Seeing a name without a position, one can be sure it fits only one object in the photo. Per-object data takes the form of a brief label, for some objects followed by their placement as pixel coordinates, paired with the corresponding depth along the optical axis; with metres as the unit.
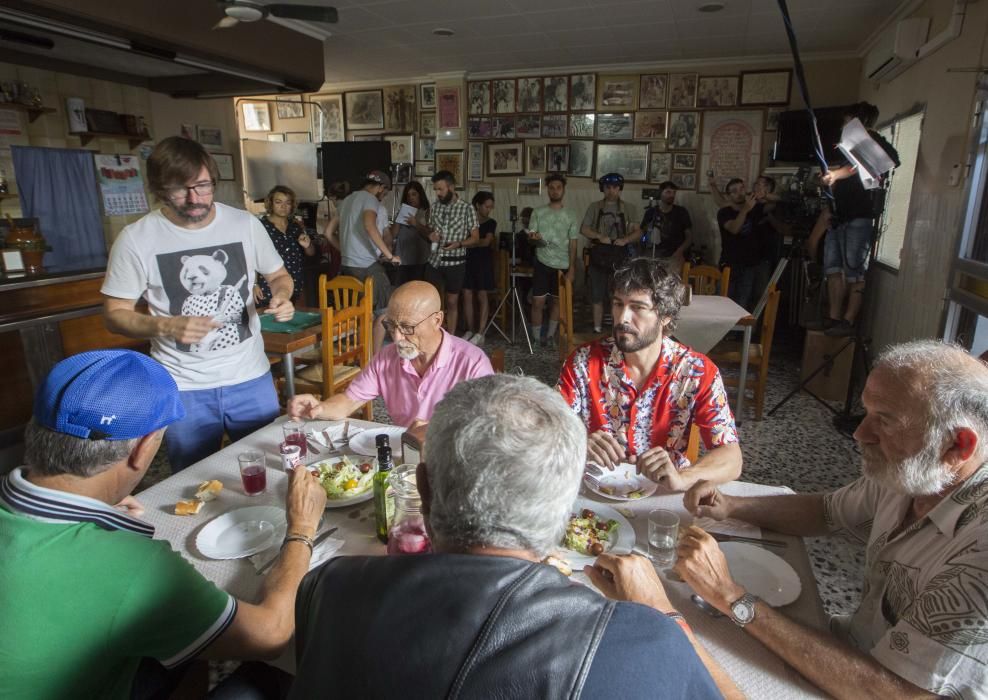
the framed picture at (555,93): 7.21
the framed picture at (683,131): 6.77
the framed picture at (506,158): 7.63
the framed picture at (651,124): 6.89
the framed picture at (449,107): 7.62
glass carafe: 1.15
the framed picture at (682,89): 6.69
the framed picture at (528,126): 7.43
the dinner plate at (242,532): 1.27
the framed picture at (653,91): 6.80
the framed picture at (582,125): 7.23
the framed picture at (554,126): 7.34
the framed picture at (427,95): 7.79
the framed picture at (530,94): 7.31
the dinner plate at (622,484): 1.48
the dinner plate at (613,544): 1.21
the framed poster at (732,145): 6.55
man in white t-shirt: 1.87
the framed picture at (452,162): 7.89
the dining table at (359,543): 0.96
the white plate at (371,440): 1.75
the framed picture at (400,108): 7.91
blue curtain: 4.84
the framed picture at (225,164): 6.21
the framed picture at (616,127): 7.08
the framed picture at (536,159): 7.56
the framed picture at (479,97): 7.51
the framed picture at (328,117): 8.37
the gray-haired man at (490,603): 0.59
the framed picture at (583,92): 7.08
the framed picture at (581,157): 7.36
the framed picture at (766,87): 6.34
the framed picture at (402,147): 8.08
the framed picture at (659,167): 7.01
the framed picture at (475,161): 7.79
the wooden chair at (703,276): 4.47
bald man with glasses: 1.89
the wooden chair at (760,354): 3.71
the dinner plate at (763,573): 1.11
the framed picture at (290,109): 8.53
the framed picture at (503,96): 7.41
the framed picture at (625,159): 7.12
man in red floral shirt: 1.77
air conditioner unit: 4.02
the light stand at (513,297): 5.88
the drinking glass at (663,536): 1.24
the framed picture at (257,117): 8.61
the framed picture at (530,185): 7.70
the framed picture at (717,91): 6.55
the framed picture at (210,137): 6.03
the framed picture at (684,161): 6.90
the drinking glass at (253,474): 1.50
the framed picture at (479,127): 7.62
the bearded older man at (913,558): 0.86
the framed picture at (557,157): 7.45
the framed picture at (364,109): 8.11
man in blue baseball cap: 0.84
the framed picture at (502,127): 7.52
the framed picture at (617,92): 6.96
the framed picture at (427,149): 8.01
